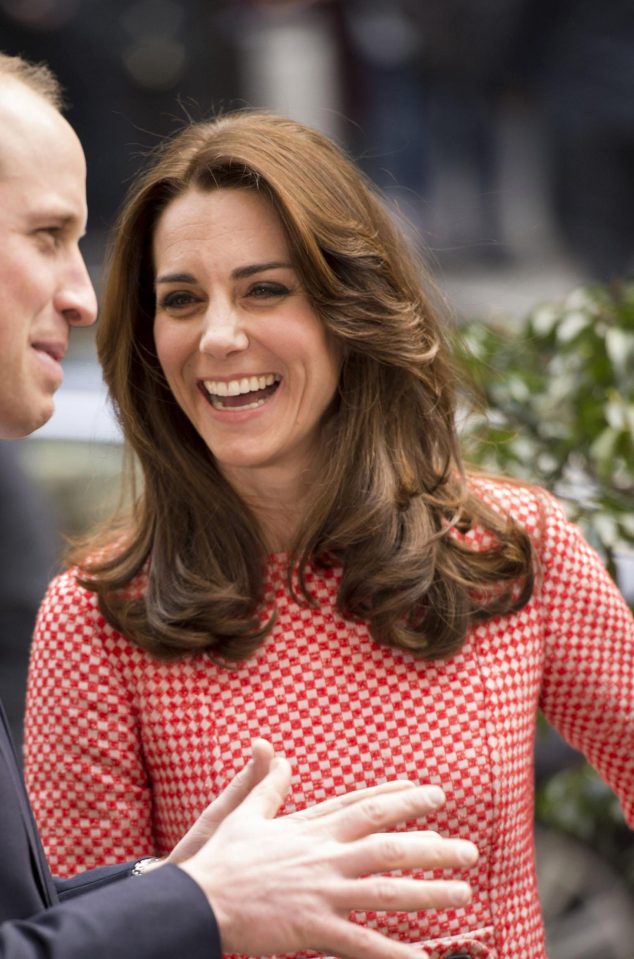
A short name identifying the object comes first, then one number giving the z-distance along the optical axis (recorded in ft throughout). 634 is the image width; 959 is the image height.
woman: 13.82
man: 9.11
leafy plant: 18.37
